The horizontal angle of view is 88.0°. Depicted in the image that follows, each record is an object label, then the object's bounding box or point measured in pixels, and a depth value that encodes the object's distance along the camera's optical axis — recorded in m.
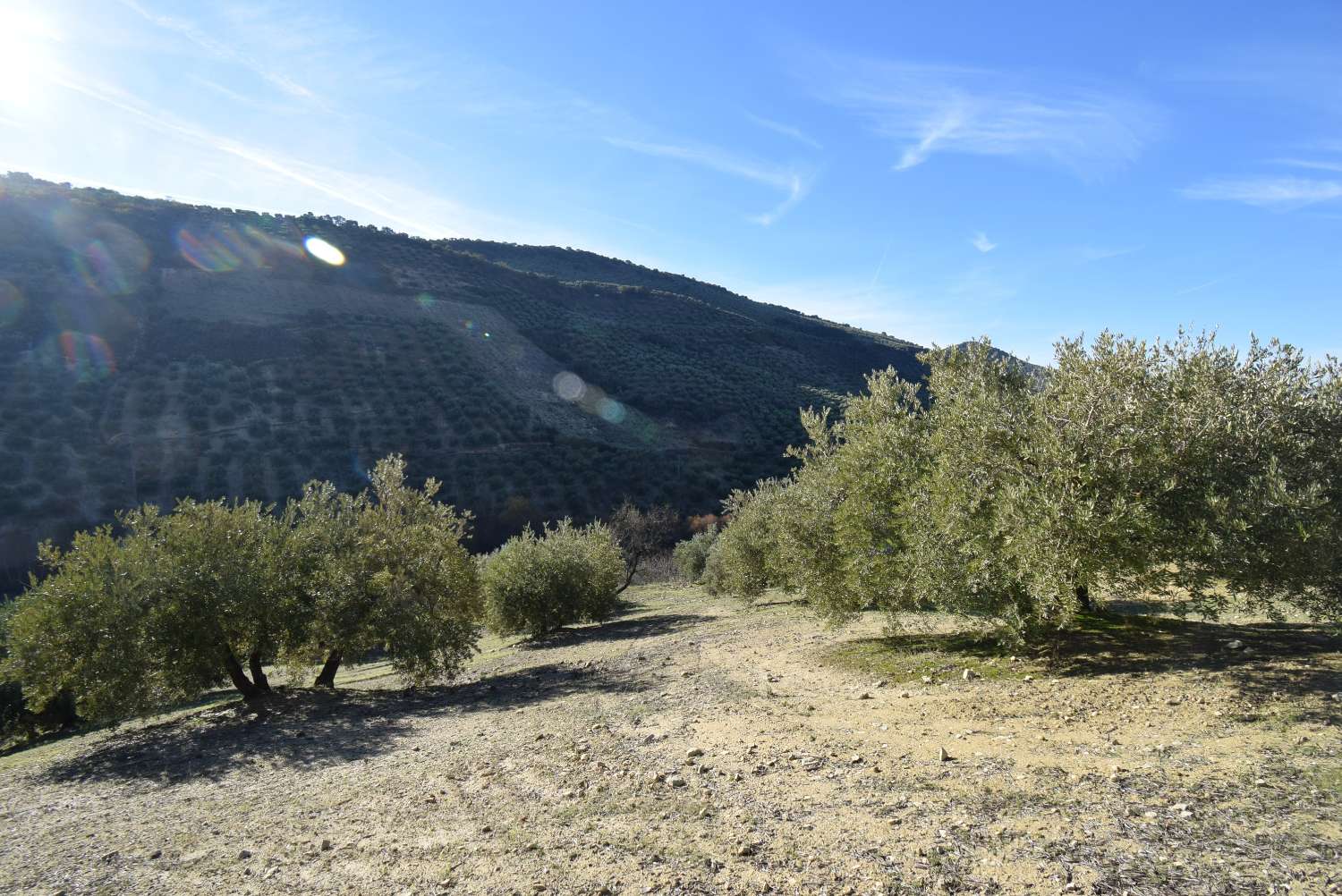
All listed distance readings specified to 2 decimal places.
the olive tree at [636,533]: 35.34
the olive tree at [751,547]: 23.25
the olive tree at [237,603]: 11.68
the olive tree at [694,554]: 35.75
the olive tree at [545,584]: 22.20
